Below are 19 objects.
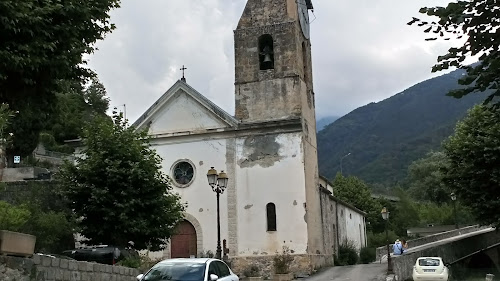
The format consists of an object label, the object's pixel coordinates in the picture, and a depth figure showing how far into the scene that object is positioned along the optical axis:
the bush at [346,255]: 32.46
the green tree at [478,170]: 25.34
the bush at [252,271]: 26.72
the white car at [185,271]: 11.38
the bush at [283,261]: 24.36
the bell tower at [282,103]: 27.30
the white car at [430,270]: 22.62
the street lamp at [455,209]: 52.22
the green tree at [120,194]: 21.11
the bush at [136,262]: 18.17
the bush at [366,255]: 37.22
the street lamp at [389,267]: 23.77
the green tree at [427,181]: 71.31
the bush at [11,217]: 16.20
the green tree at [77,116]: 54.12
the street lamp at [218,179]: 20.41
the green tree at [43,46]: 9.19
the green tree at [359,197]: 62.66
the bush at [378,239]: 53.18
